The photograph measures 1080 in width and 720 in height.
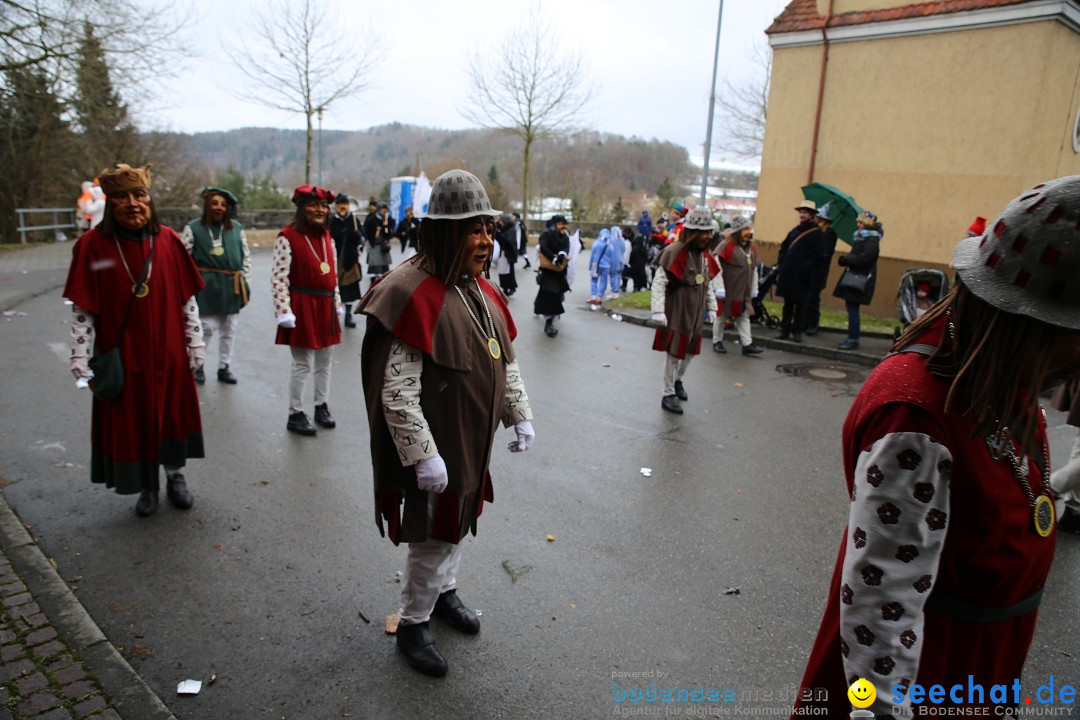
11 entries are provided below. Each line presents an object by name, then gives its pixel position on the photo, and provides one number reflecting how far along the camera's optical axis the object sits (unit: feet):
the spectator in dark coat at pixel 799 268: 36.01
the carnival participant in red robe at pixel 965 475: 4.91
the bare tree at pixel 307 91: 91.91
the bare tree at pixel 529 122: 98.17
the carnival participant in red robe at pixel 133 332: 13.62
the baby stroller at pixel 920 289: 26.20
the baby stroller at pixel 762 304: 39.86
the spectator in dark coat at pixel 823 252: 35.94
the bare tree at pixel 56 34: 53.26
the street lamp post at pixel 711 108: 63.87
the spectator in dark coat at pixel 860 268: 34.73
